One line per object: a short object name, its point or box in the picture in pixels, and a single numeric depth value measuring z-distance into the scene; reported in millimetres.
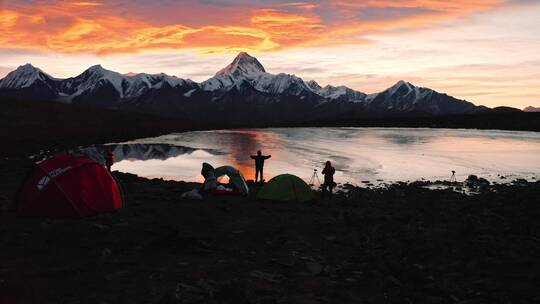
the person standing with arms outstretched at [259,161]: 26745
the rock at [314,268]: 11048
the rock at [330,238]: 14219
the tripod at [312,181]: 30234
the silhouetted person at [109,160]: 27273
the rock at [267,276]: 10406
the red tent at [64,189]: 15133
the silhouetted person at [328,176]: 21891
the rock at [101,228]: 13766
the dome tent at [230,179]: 22219
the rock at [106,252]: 11341
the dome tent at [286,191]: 21062
